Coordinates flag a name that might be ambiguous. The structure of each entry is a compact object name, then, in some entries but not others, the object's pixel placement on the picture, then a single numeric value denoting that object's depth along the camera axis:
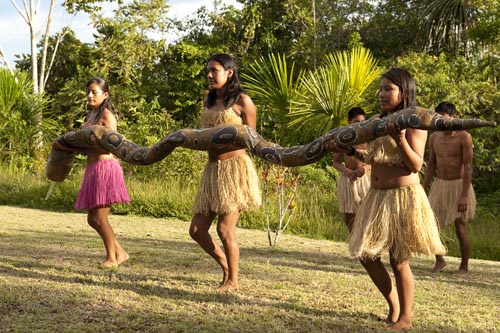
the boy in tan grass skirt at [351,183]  6.11
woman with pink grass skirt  5.41
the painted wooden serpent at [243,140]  3.50
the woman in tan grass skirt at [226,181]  4.66
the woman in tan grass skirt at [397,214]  3.74
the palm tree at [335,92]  13.61
